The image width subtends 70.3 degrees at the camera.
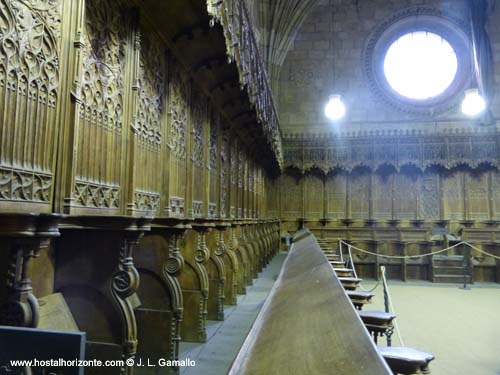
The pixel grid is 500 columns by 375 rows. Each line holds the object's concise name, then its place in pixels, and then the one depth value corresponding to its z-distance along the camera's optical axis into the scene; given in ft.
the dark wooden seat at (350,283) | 10.71
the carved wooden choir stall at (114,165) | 6.20
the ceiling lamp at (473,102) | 39.86
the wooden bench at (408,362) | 5.42
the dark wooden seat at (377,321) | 7.66
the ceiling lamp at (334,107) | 43.38
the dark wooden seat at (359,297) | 9.50
